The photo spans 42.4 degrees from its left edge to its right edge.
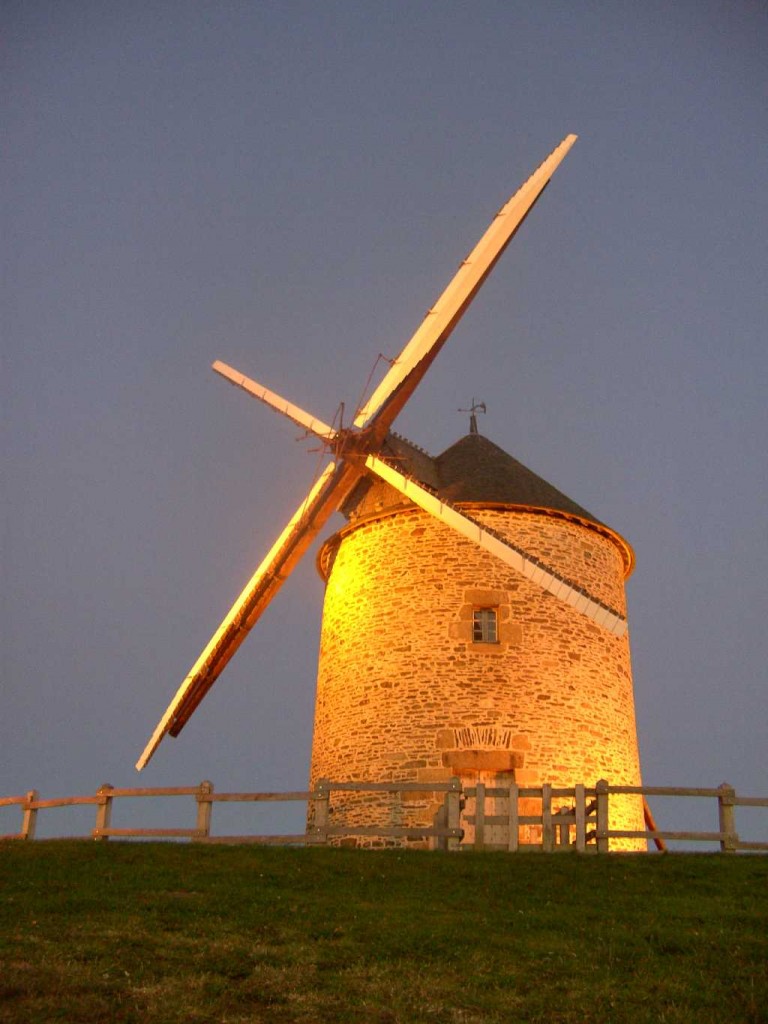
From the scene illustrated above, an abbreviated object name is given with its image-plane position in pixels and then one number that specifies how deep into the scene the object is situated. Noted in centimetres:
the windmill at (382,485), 1841
